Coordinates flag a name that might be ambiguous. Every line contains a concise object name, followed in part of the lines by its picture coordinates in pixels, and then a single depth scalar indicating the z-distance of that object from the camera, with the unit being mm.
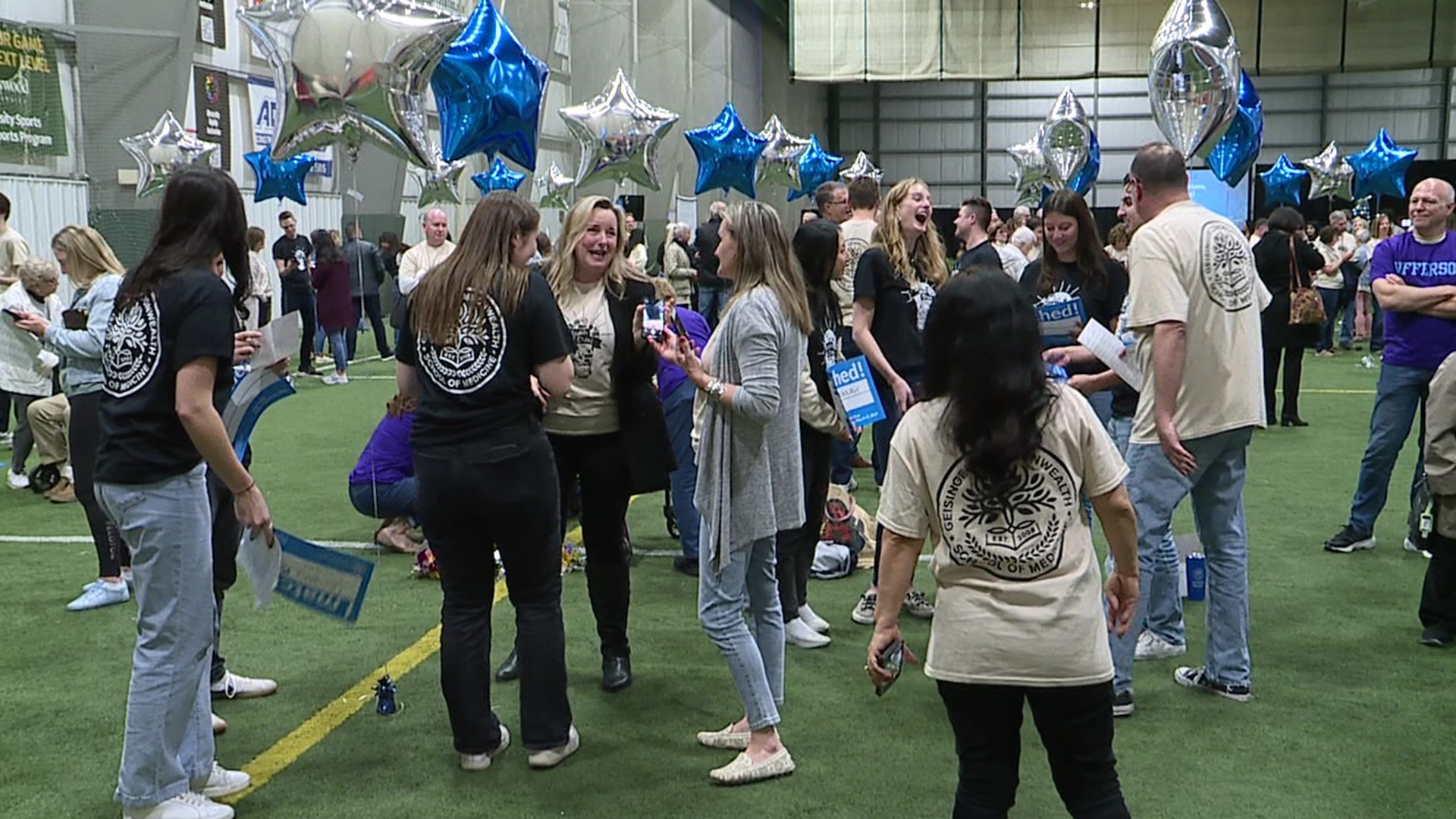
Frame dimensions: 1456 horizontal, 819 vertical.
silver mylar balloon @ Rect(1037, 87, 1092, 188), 15500
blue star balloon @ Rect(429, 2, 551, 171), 6316
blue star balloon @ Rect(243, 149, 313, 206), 14336
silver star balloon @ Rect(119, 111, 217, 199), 12289
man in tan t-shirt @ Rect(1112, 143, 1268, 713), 3939
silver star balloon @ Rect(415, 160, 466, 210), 13977
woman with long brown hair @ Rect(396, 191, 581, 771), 3549
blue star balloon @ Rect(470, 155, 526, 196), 13945
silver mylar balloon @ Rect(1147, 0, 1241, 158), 7406
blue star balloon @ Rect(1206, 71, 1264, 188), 12539
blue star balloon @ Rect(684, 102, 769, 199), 13391
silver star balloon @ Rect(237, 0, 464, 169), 4648
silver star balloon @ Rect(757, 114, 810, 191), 15383
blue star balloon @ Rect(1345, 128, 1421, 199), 20859
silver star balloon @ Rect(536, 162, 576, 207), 14867
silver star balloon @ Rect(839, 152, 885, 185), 14648
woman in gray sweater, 3637
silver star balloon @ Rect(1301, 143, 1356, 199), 20641
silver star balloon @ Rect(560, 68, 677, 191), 9000
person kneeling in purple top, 5965
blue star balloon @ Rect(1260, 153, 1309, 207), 22641
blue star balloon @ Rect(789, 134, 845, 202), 16891
